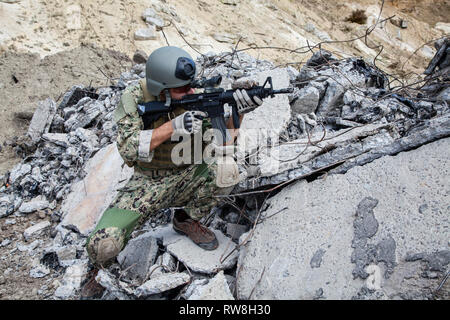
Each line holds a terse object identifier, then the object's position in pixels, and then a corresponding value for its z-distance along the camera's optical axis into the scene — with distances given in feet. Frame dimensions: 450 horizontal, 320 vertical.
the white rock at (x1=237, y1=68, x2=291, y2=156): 11.23
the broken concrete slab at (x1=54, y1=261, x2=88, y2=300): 8.54
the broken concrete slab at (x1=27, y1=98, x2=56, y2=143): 14.76
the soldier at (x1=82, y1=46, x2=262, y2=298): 8.16
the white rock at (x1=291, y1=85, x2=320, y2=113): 11.89
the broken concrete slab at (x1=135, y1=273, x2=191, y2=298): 7.38
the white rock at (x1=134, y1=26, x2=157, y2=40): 25.86
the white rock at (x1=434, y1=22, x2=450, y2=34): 39.70
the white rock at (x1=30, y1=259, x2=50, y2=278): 9.51
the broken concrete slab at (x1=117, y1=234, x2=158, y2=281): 8.45
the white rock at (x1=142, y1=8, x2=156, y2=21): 27.27
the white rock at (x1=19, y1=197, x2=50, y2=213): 12.10
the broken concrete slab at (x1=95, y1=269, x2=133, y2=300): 7.52
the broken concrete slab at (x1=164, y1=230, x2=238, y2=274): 8.14
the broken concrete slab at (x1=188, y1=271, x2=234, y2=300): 6.89
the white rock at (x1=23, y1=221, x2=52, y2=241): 11.18
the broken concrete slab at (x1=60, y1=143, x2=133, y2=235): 11.31
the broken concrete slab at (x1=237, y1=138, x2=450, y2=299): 6.05
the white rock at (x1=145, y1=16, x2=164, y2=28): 27.12
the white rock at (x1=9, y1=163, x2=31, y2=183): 13.36
